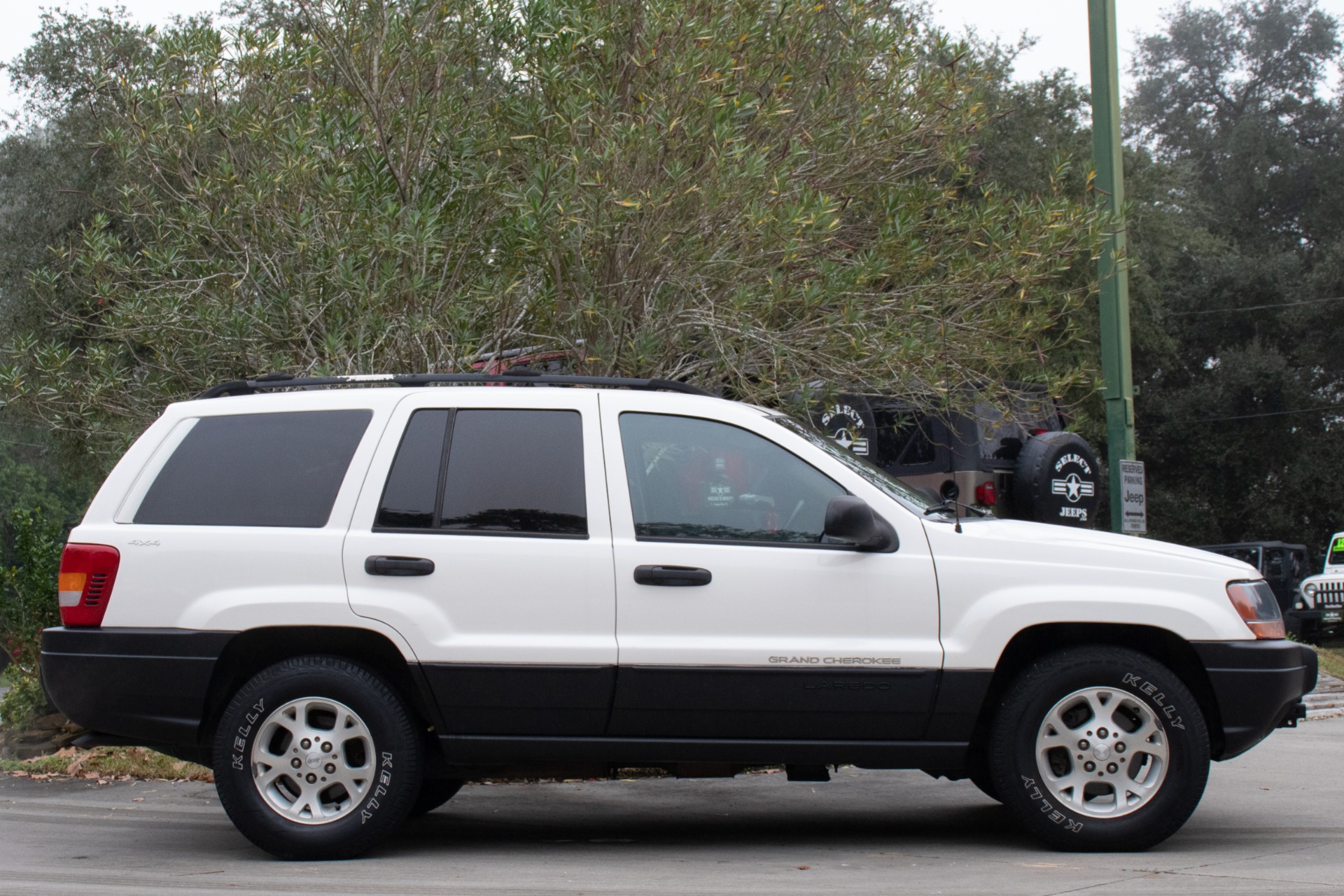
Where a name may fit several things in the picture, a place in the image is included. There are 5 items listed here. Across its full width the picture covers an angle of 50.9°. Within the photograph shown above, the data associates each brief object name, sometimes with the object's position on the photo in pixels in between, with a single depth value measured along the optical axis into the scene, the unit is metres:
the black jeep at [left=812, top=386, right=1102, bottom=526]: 11.89
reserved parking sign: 10.22
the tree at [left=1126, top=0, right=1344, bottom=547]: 36.16
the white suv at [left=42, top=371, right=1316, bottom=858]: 5.55
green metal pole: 10.16
